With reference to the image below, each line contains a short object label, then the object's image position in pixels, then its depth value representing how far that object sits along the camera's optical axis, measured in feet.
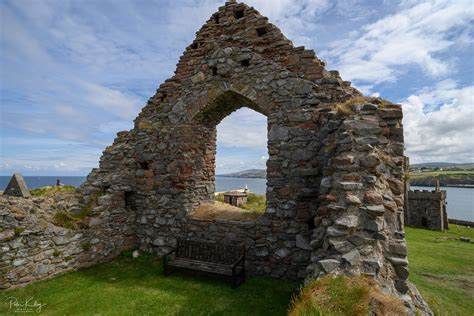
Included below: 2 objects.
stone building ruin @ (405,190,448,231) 99.55
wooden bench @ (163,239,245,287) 19.94
